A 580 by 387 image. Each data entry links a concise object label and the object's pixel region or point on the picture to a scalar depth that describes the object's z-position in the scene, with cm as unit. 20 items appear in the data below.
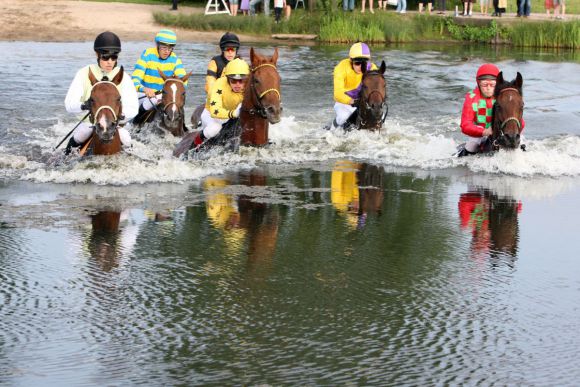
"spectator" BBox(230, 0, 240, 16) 4219
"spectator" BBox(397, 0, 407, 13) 4212
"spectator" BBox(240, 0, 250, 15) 4306
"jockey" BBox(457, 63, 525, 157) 1528
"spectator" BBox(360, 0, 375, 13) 4099
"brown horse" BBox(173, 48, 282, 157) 1488
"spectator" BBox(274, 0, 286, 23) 4116
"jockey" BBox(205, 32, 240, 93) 1758
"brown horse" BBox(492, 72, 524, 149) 1453
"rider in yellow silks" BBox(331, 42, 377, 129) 1817
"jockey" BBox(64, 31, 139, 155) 1384
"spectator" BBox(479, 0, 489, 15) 4309
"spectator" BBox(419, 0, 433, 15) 4262
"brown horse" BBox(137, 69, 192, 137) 1661
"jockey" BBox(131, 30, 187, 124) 1788
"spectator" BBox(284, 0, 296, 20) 4172
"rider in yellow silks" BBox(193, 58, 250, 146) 1572
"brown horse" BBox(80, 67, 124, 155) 1314
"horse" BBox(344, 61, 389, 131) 1720
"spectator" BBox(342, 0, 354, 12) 4103
